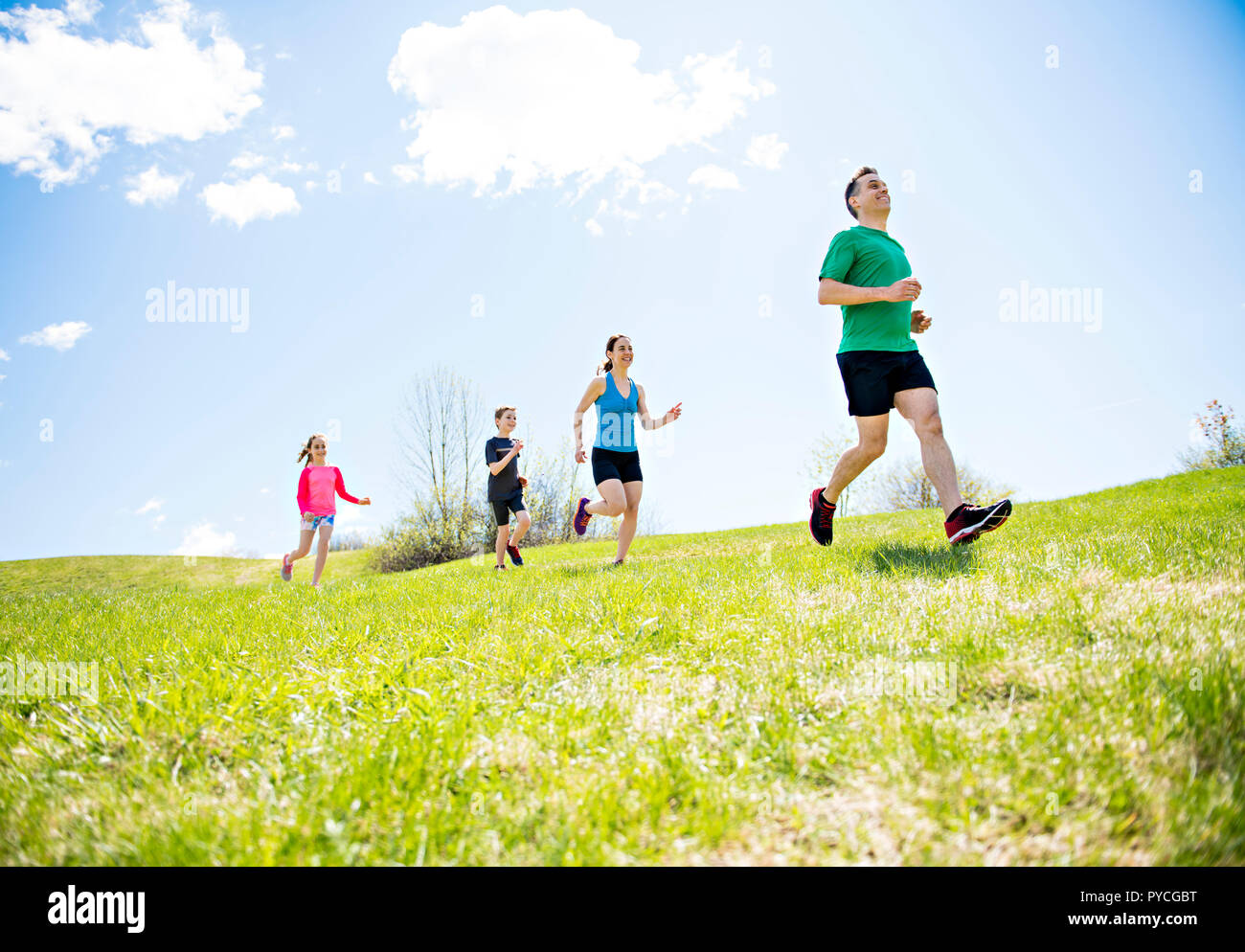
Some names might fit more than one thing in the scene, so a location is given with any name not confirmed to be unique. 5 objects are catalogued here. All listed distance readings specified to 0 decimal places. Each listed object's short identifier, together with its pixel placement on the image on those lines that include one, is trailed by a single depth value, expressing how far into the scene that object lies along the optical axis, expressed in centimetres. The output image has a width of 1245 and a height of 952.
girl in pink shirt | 977
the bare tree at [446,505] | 3228
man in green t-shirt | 525
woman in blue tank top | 781
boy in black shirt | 1061
